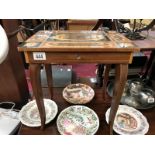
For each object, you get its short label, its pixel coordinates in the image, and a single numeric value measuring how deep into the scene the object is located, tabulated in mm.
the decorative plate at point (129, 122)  796
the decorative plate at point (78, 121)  794
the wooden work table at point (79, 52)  541
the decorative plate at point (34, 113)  839
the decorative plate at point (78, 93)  983
